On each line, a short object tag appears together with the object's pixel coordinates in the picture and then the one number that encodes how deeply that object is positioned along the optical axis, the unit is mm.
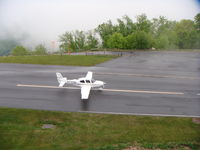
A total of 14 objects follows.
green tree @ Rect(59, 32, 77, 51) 86812
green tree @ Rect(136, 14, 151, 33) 74250
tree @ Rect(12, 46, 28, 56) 104250
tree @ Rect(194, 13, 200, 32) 75138
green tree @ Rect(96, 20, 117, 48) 80375
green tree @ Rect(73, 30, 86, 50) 86375
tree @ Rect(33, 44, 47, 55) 109531
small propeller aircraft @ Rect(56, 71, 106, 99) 22797
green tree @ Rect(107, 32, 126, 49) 63122
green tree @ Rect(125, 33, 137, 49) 60538
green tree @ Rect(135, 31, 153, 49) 59375
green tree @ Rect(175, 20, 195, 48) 70250
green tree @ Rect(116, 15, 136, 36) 76812
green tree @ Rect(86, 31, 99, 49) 84875
